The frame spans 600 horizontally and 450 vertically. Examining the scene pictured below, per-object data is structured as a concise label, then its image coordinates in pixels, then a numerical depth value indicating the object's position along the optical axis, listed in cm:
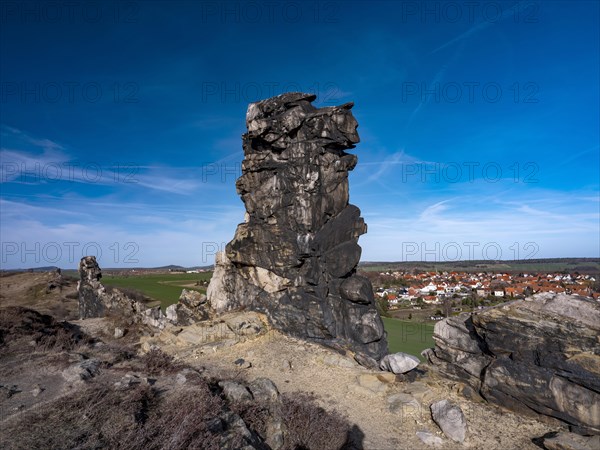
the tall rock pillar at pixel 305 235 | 1775
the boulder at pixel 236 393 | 1074
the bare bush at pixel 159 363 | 1373
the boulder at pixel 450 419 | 952
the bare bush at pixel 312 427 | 866
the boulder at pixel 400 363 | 1303
